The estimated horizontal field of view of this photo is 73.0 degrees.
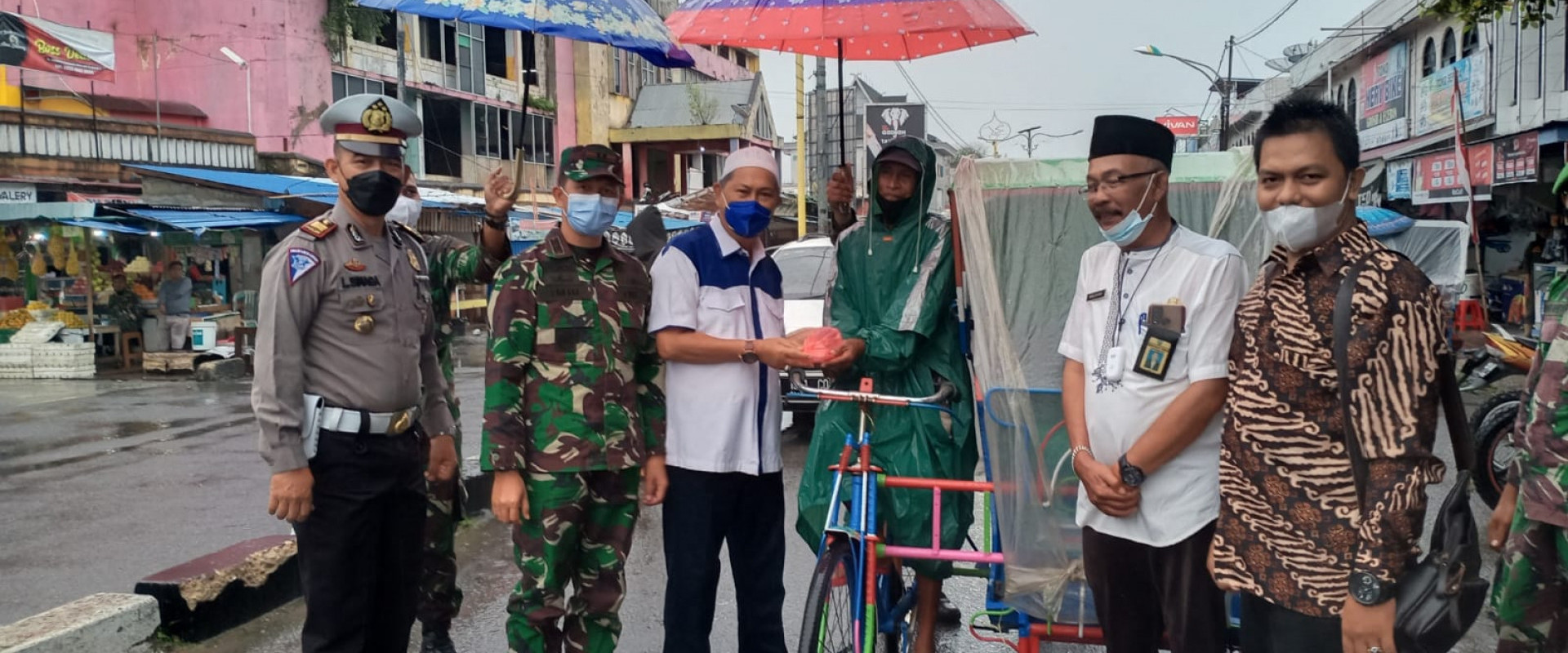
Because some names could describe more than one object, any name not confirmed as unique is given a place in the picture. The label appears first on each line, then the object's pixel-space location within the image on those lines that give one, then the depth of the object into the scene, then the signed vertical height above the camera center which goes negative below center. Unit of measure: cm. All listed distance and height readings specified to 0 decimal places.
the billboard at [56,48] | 1340 +311
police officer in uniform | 284 -32
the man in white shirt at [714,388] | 323 -35
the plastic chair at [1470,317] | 1358 -65
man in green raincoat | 339 -25
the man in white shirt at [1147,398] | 247 -31
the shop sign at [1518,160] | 1437 +149
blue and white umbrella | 357 +90
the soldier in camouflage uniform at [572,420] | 312 -43
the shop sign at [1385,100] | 2338 +392
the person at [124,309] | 1491 -38
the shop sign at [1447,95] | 1858 +323
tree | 805 +198
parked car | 885 -11
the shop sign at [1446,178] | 1628 +150
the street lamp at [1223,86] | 2891 +529
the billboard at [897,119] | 2945 +470
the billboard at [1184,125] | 5688 +781
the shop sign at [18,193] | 1380 +118
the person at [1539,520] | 250 -63
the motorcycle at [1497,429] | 616 -95
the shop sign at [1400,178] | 2075 +179
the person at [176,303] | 1506 -31
